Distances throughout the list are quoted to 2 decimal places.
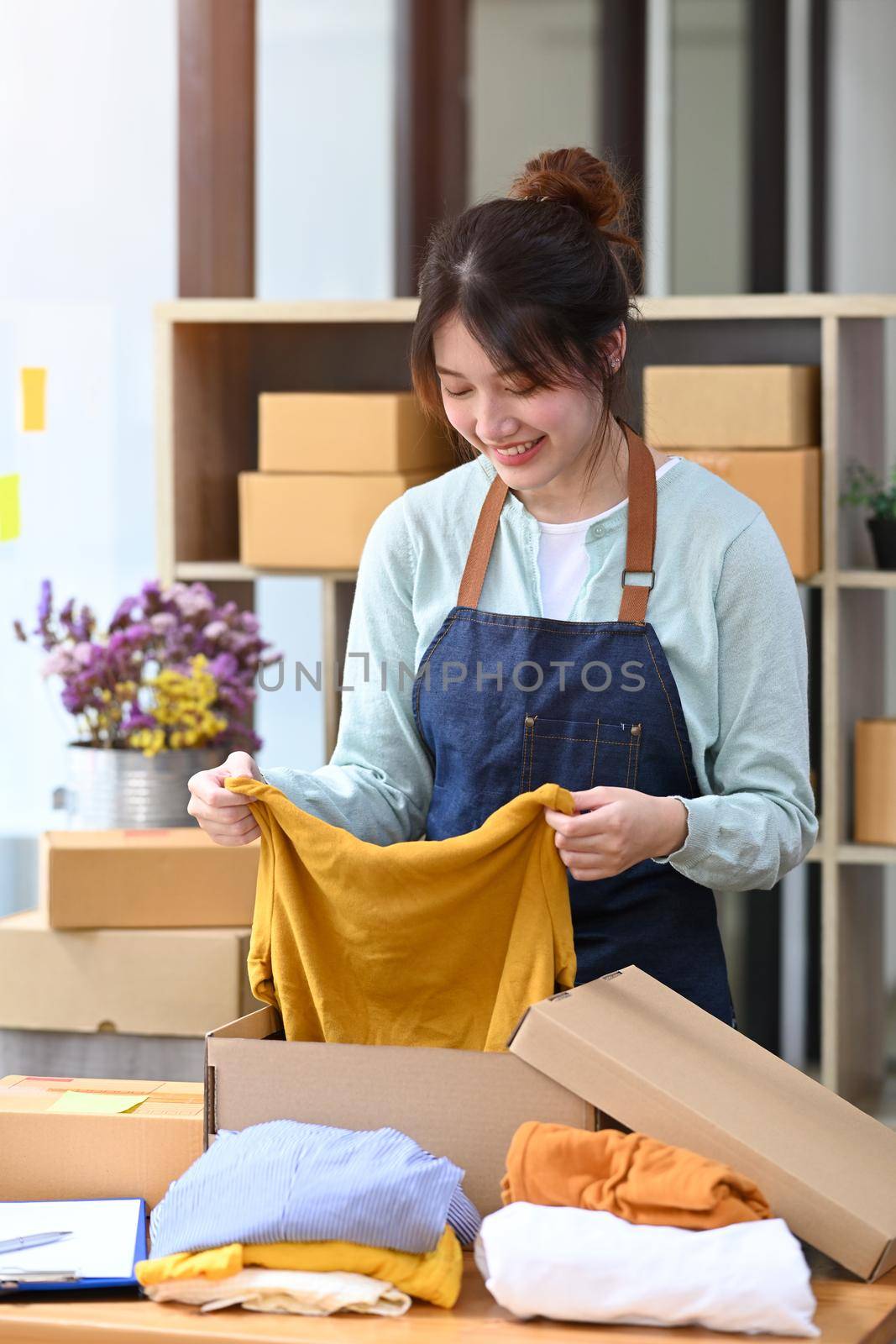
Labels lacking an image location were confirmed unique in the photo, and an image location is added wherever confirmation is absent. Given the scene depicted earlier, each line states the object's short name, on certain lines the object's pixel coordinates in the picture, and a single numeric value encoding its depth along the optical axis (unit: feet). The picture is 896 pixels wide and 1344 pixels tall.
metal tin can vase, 16.76
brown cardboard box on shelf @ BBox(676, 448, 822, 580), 18.10
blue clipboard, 7.68
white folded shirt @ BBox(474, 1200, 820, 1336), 7.00
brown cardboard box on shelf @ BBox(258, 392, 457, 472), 18.78
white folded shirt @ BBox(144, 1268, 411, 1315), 7.30
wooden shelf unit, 18.75
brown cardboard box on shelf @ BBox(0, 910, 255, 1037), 15.39
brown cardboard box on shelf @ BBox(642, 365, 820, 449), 18.21
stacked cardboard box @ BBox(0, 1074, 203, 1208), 8.90
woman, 10.27
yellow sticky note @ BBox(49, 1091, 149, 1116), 9.18
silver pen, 8.10
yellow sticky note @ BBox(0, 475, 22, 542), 20.43
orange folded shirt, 7.28
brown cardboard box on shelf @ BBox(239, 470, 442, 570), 18.81
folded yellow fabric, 7.39
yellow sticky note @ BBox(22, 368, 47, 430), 20.66
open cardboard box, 7.84
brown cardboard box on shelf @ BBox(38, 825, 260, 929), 15.34
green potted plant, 19.13
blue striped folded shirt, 7.41
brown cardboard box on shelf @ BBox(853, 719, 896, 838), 19.08
